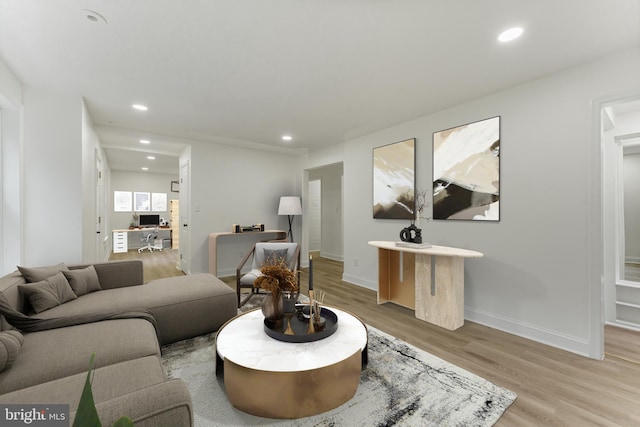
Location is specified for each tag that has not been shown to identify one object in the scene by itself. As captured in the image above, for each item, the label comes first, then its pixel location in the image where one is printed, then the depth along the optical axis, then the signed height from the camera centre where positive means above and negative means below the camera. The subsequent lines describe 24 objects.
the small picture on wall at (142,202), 8.72 +0.41
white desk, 7.99 -0.67
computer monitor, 8.39 -0.16
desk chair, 8.47 -0.83
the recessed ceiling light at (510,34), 1.94 +1.28
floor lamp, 5.46 +0.16
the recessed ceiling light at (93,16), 1.79 +1.31
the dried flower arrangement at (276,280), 1.99 -0.48
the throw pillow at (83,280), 2.49 -0.60
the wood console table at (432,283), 2.85 -0.78
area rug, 1.62 -1.19
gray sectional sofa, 1.09 -0.76
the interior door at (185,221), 5.01 -0.12
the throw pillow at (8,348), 1.37 -0.69
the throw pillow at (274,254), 3.91 -0.56
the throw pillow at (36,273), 2.21 -0.48
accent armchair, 3.75 -0.54
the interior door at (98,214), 4.13 +0.01
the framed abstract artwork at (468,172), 2.94 +0.48
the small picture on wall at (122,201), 8.38 +0.42
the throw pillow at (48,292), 2.07 -0.61
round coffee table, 1.56 -0.92
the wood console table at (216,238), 4.68 -0.44
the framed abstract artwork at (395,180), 3.79 +0.49
